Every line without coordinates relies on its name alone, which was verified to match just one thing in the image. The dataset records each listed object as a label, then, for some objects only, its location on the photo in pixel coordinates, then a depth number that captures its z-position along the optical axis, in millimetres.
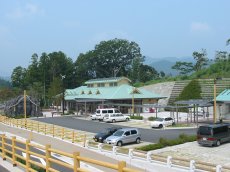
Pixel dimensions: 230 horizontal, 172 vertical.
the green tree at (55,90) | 95062
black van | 30095
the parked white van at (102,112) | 56594
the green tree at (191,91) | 70206
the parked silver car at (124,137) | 31750
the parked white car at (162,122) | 45406
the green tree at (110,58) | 130625
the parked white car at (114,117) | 53959
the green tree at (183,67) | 119669
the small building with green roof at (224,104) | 49750
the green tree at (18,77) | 135250
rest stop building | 67688
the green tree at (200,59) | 114500
